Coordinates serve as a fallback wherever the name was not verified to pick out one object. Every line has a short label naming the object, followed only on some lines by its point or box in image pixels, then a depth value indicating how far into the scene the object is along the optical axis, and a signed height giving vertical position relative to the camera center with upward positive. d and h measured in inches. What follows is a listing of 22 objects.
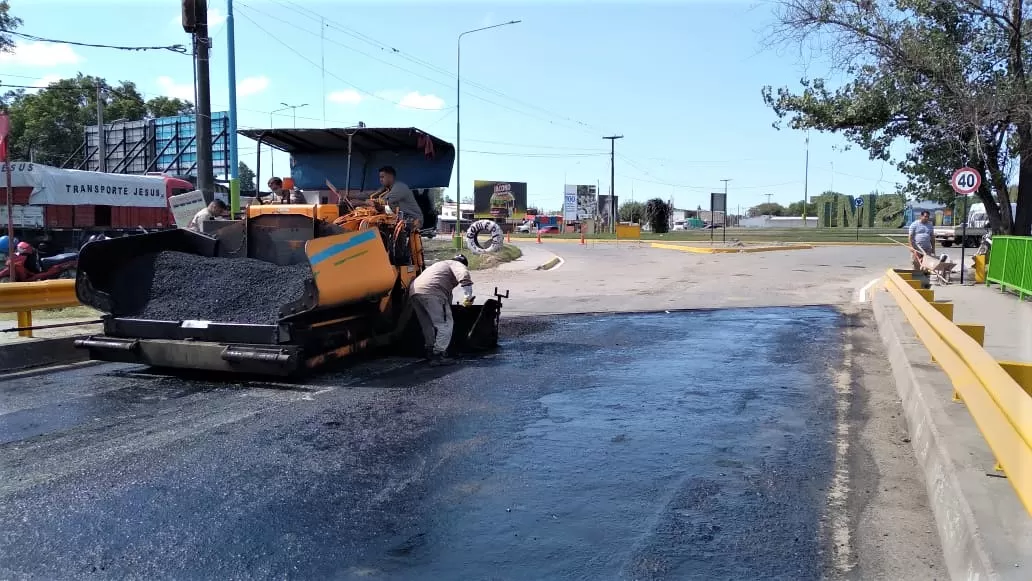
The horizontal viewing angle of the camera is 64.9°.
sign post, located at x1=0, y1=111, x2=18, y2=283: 375.2 +38.2
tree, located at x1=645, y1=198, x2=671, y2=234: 2910.9 +33.7
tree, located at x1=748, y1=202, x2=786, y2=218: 6701.3 +133.5
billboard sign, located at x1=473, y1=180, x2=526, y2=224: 3617.1 +105.9
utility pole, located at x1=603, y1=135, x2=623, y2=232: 3009.4 +176.0
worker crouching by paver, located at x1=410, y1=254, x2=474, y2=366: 348.2 -33.0
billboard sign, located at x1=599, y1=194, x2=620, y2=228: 3494.3 +70.2
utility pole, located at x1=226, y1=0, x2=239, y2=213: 502.3 +66.4
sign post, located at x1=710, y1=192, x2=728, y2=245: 1520.7 +44.5
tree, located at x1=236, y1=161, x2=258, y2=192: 2483.0 +151.5
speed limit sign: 634.2 +37.5
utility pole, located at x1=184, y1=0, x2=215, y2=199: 476.7 +77.1
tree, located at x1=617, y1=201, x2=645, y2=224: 3922.2 +69.5
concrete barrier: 125.4 -48.5
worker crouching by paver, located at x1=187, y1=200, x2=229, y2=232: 402.7 +4.9
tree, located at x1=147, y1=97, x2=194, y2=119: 2340.1 +332.7
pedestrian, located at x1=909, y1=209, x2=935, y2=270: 735.7 -10.1
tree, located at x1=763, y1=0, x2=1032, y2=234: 661.3 +117.0
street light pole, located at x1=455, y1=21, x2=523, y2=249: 1195.3 +105.1
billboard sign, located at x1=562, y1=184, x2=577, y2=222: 3065.9 +89.7
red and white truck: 942.4 +22.7
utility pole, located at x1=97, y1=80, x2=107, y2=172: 1577.0 +150.5
